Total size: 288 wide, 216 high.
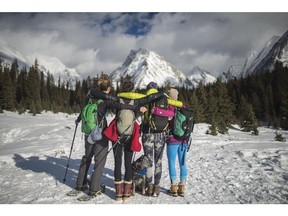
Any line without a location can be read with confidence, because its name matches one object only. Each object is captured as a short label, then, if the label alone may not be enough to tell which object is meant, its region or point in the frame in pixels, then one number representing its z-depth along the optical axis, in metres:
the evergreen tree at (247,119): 21.02
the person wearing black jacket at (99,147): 4.49
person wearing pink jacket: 4.74
